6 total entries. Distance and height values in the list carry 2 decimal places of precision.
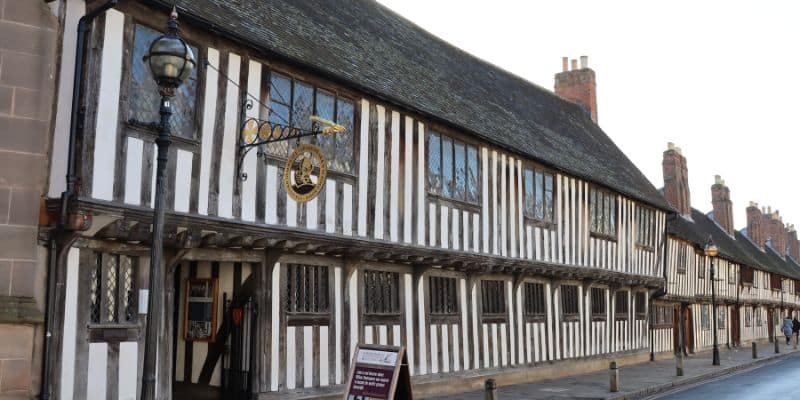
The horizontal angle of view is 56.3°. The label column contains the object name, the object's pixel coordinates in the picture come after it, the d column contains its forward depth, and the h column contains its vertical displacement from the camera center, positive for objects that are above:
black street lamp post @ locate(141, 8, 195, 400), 6.10 +1.51
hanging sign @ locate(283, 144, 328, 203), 9.73 +1.50
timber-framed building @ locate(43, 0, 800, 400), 8.34 +1.01
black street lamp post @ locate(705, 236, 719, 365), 23.27 +1.21
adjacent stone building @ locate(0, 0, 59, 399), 7.37 +1.12
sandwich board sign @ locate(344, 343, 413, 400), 8.23 -0.99
